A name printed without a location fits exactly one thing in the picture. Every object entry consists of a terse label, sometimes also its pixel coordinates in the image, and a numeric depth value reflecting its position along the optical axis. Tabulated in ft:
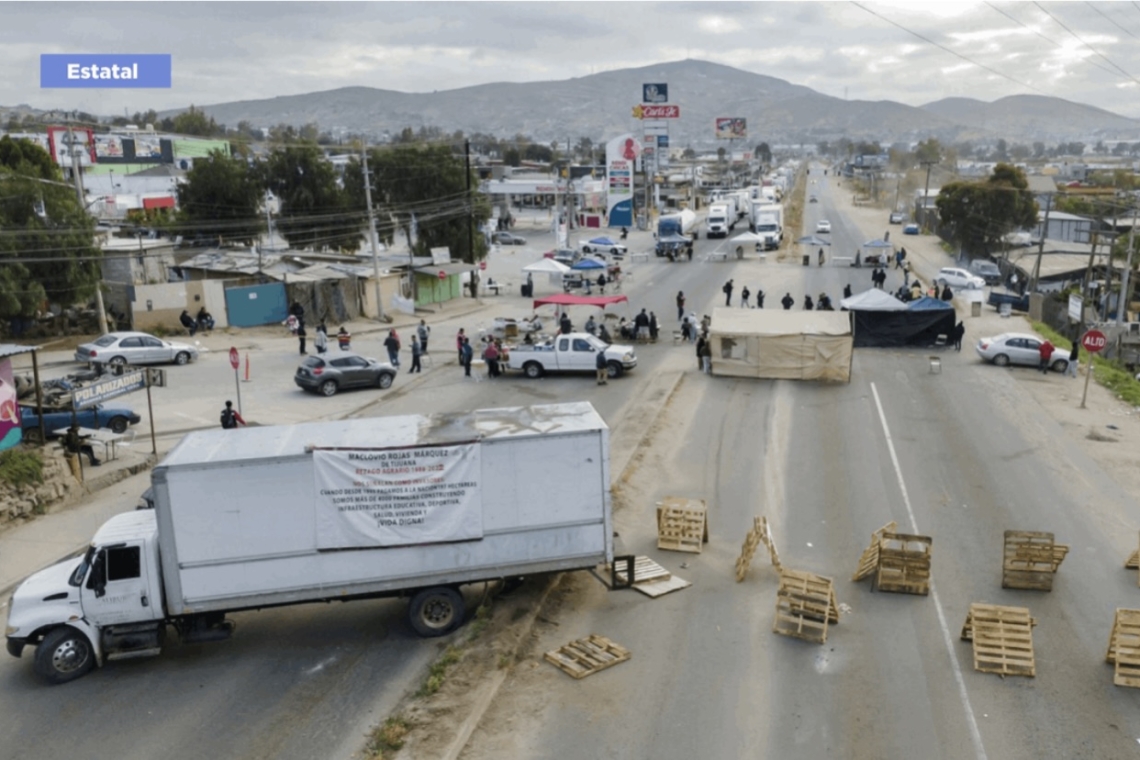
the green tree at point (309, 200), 206.18
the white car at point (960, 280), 173.68
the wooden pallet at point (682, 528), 53.88
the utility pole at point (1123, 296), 128.67
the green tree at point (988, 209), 241.55
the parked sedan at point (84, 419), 74.33
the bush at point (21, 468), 62.80
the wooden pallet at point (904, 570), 47.37
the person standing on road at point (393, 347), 109.81
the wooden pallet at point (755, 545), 49.39
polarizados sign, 64.90
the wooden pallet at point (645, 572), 48.57
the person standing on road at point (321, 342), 117.19
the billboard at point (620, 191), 276.00
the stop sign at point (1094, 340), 84.64
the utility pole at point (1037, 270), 167.83
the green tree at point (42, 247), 115.75
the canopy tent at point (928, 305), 117.81
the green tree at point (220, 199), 200.03
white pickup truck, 104.06
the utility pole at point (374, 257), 144.99
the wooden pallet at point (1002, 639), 39.70
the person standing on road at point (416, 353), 109.81
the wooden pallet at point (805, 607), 43.09
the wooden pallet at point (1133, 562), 50.88
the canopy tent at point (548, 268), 164.69
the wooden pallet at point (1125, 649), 39.04
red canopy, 120.56
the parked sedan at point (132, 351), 108.27
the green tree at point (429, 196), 197.57
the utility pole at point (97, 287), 127.44
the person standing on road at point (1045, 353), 105.29
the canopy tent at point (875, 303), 119.55
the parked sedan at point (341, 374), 98.53
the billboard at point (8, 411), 64.03
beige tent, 99.60
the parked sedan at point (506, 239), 283.59
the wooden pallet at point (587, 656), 39.96
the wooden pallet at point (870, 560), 49.44
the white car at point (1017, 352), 105.91
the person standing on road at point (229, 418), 77.77
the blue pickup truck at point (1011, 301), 151.78
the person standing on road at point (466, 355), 107.24
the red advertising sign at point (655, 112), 379.80
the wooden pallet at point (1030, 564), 47.83
